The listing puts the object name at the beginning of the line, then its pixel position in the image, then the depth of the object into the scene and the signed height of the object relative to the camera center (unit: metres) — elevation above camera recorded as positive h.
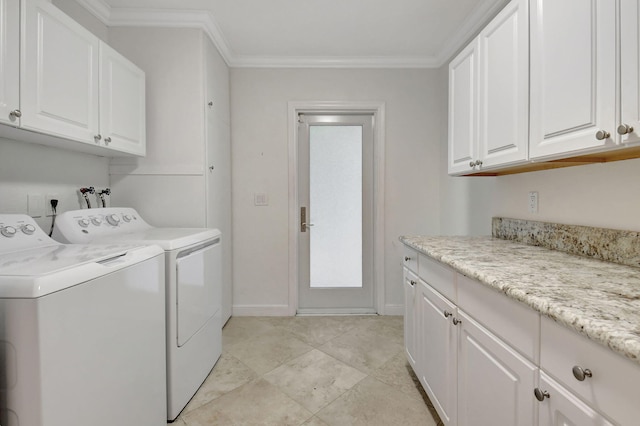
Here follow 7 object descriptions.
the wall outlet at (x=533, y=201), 1.67 +0.05
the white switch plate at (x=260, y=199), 2.94 +0.11
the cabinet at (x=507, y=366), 0.62 -0.45
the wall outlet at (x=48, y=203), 1.71 +0.05
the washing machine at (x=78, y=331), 0.85 -0.41
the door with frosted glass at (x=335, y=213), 3.02 -0.03
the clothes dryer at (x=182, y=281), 1.57 -0.42
